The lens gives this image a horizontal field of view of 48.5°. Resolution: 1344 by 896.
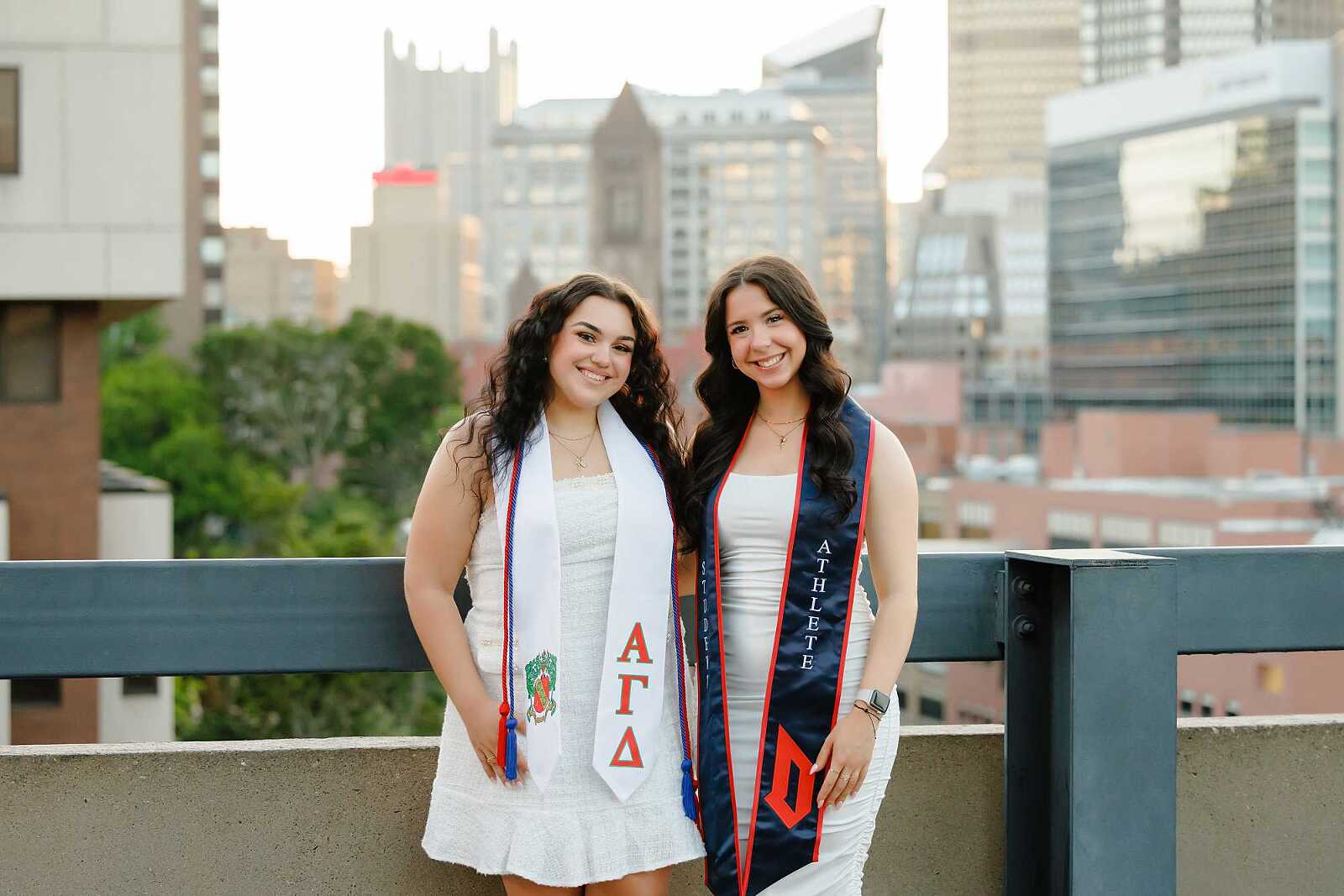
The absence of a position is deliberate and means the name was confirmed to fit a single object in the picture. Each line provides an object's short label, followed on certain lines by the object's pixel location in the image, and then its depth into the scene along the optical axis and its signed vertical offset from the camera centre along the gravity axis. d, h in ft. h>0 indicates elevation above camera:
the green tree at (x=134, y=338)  235.81 +17.21
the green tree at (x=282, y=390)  204.95 +7.62
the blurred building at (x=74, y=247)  68.54 +9.27
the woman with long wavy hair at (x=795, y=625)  9.46 -1.17
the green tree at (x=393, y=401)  204.85 +5.98
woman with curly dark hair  9.30 -1.28
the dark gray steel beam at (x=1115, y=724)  10.16 -1.93
